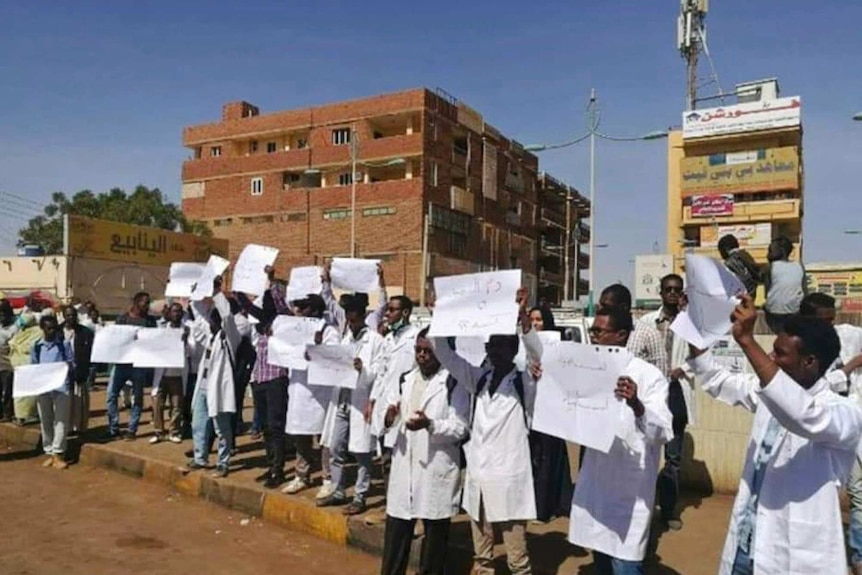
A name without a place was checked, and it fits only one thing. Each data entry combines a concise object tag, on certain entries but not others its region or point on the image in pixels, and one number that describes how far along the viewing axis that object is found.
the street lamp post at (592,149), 21.06
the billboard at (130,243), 25.47
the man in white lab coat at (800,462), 2.54
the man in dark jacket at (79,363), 9.08
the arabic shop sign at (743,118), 43.88
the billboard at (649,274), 30.78
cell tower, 35.09
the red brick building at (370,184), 42.91
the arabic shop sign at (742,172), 44.91
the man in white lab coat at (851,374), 4.27
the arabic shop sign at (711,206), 46.88
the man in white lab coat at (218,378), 7.08
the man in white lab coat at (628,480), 3.38
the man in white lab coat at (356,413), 5.87
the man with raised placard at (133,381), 9.39
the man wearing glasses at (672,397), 5.42
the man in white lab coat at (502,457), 4.11
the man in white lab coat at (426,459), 4.47
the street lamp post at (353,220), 39.24
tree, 37.00
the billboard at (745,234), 45.28
